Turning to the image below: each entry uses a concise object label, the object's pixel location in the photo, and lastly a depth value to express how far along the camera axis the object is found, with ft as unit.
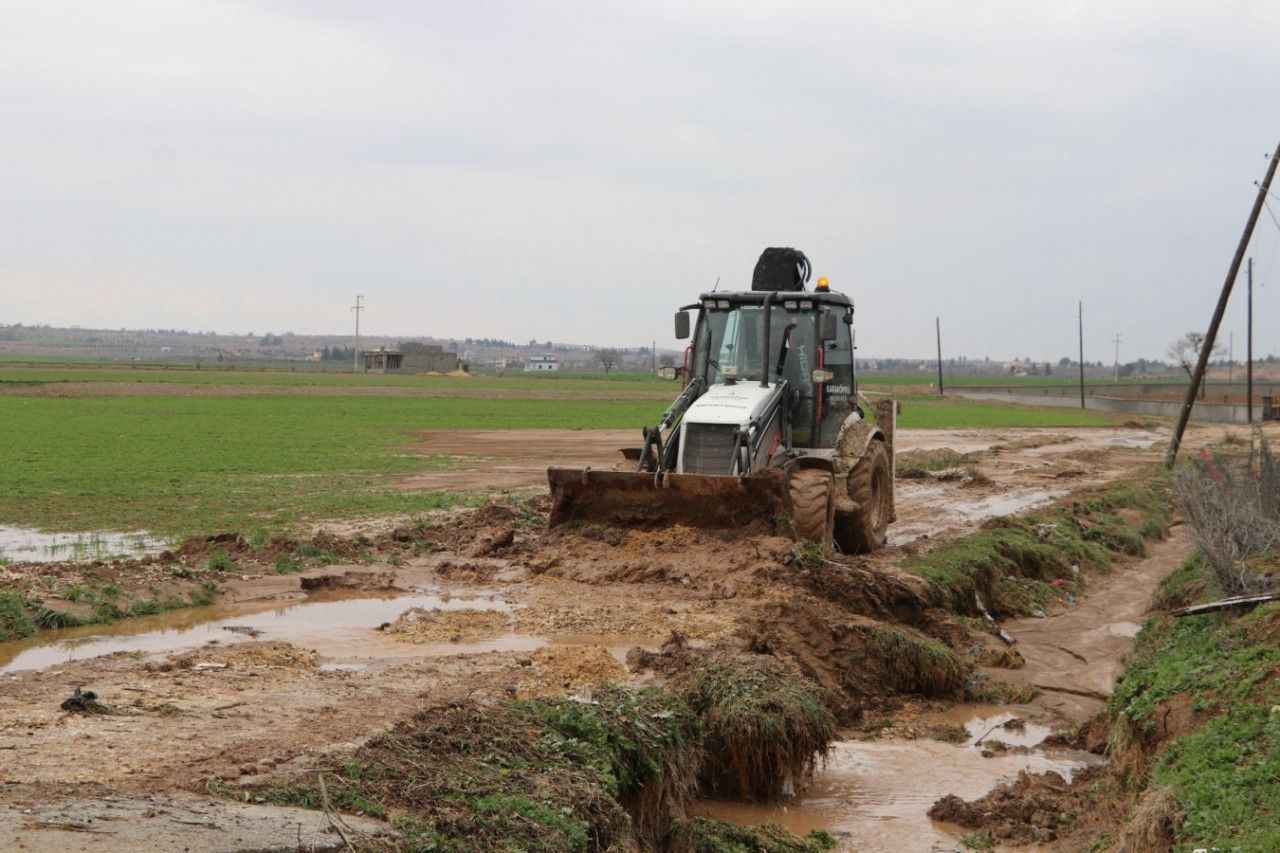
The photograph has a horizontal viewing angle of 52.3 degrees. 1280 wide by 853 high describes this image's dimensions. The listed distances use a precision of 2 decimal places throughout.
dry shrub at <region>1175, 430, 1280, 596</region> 36.81
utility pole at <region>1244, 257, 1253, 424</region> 188.93
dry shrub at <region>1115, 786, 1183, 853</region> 22.74
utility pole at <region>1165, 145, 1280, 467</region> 98.89
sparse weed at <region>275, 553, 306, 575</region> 48.70
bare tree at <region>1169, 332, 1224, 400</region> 413.71
